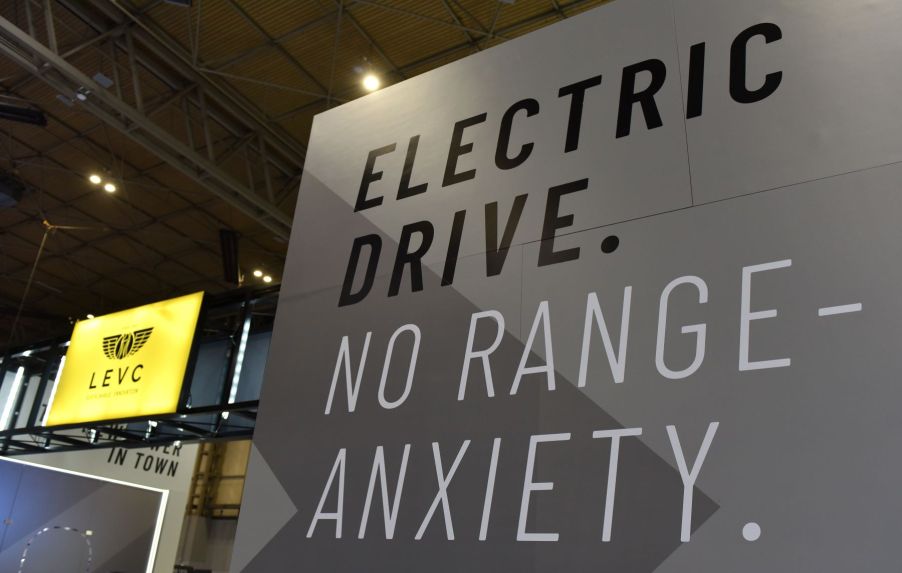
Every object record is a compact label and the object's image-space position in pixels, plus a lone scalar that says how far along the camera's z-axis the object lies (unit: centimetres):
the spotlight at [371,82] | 835
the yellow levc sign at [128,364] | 699
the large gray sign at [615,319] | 153
